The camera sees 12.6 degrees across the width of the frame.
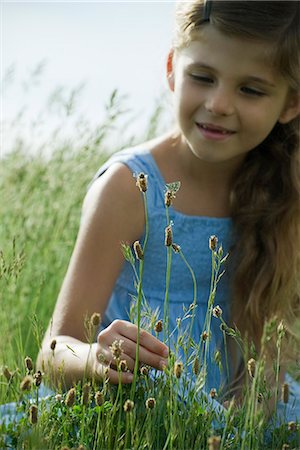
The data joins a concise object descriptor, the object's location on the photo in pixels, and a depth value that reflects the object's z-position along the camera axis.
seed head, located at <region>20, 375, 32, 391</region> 1.01
